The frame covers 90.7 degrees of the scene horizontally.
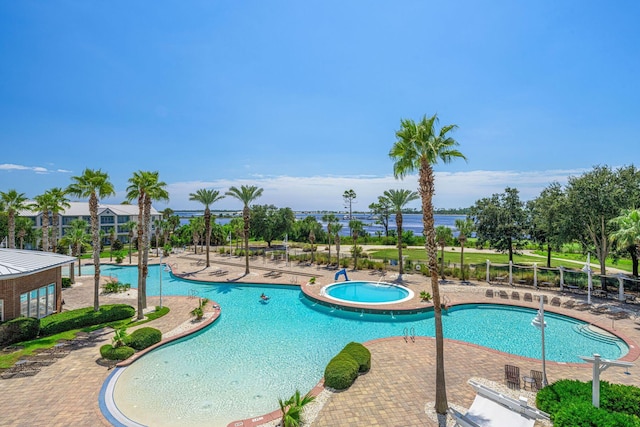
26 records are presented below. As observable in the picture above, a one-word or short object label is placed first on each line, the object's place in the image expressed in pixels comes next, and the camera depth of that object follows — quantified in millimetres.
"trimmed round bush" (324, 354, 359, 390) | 11234
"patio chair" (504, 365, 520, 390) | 11398
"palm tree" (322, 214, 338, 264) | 40459
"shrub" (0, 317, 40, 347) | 14883
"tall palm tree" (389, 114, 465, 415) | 9445
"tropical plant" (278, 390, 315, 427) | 8609
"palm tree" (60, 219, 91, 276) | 33100
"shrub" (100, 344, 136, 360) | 13930
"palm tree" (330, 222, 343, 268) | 39347
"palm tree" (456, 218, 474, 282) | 32375
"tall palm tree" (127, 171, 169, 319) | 19344
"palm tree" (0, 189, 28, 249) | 28391
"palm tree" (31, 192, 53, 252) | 26984
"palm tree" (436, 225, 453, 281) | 31969
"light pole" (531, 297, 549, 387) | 11258
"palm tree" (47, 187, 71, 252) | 27445
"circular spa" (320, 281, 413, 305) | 24703
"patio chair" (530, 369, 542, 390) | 11304
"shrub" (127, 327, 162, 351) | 15070
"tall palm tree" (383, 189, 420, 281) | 34406
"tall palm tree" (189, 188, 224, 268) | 40781
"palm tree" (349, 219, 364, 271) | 38644
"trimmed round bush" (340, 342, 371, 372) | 12414
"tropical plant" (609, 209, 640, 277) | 15969
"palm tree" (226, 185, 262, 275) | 35969
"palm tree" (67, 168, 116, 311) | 18953
